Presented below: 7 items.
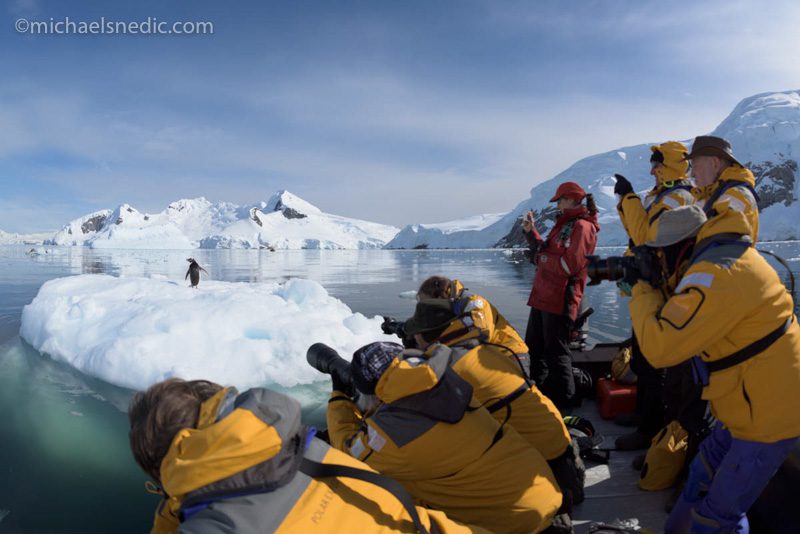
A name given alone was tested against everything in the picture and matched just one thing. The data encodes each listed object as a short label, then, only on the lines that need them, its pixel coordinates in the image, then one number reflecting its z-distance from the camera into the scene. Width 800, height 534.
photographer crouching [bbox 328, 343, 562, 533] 1.77
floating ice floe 6.07
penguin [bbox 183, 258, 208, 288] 16.26
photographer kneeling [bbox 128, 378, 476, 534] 1.04
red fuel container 4.02
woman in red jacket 3.75
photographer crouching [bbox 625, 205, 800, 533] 1.69
